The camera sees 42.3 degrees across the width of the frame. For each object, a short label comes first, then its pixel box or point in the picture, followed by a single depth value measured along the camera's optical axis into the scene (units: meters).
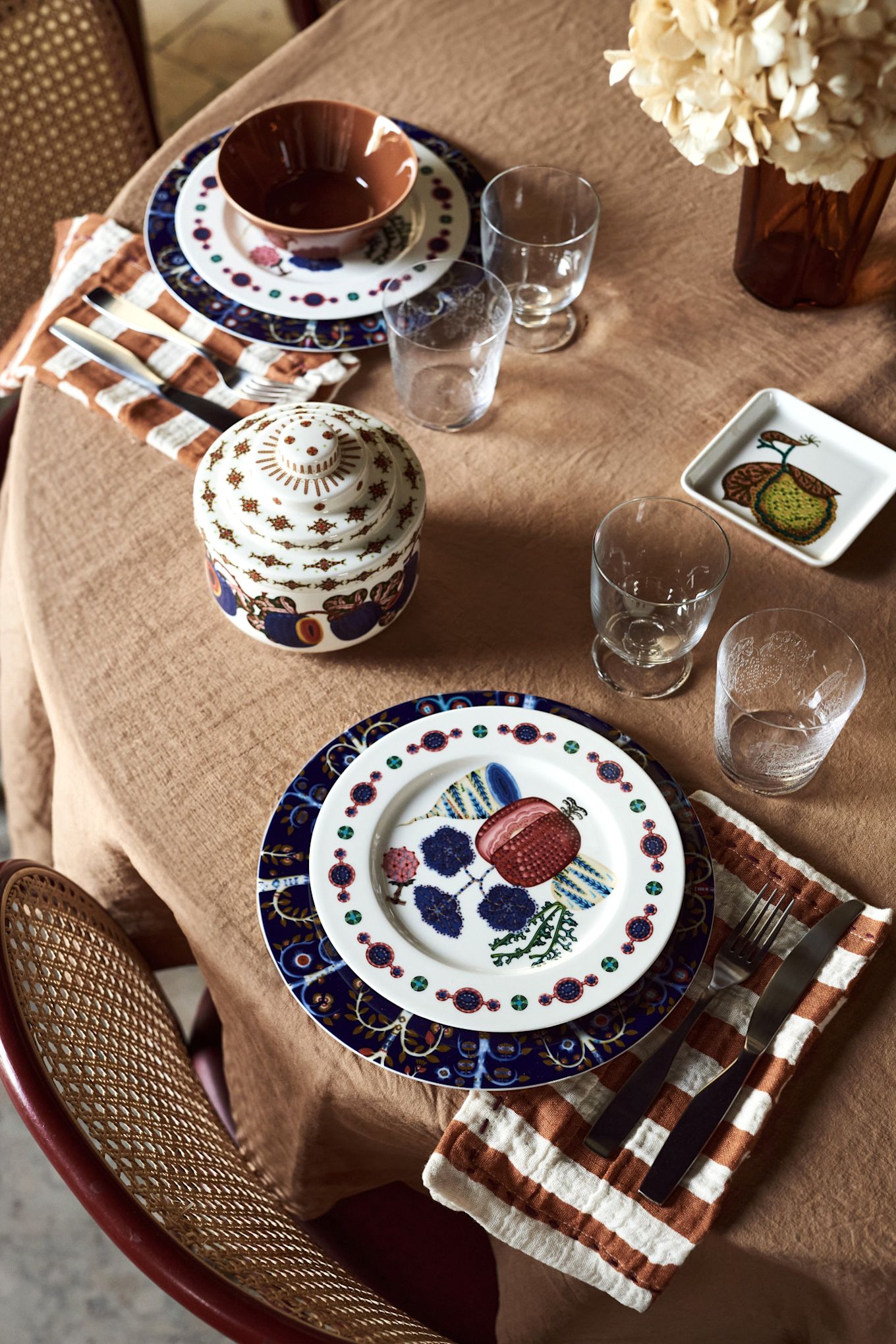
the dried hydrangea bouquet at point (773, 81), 0.71
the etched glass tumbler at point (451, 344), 0.95
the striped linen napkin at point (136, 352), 0.94
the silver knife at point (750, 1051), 0.63
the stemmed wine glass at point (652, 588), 0.81
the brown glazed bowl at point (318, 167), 1.02
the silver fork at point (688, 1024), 0.65
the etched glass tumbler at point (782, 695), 0.76
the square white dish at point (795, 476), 0.90
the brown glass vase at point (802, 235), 0.94
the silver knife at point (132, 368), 0.94
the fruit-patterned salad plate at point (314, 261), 0.99
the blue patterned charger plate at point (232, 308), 0.98
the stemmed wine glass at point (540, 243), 1.00
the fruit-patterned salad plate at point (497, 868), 0.67
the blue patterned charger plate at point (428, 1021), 0.65
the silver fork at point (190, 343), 0.95
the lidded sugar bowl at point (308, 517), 0.75
